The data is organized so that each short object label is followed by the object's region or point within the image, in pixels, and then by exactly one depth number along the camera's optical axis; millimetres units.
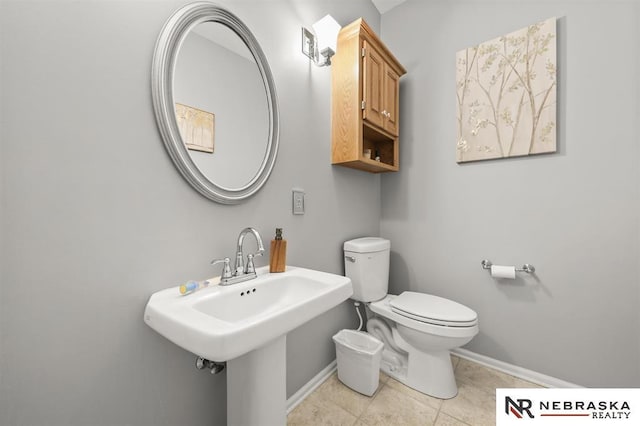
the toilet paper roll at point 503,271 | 1436
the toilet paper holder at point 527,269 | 1434
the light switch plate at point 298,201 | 1264
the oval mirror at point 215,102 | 806
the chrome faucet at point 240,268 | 888
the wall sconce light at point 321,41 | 1322
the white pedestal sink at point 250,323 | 558
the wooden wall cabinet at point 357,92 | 1396
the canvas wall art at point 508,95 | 1373
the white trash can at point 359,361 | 1302
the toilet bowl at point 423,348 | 1248
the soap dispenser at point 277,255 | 1061
